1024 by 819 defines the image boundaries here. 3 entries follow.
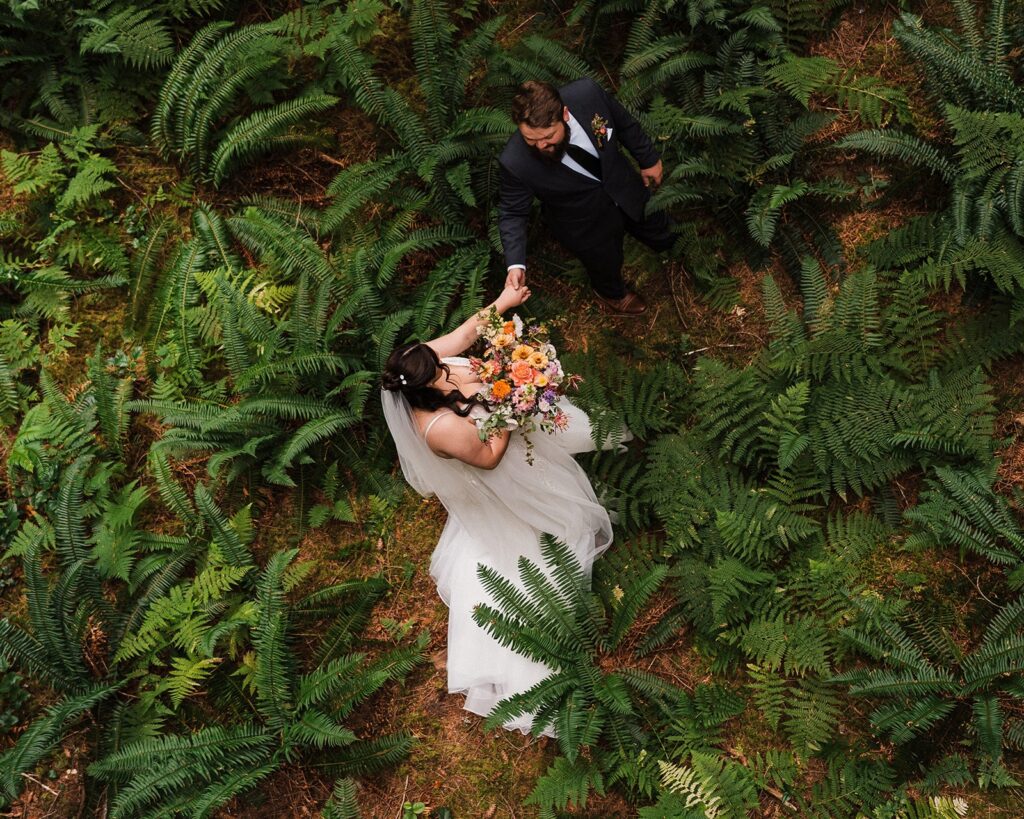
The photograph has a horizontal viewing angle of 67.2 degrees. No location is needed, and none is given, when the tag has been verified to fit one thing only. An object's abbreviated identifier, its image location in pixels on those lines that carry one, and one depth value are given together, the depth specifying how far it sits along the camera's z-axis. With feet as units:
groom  15.07
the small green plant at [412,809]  18.28
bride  16.35
